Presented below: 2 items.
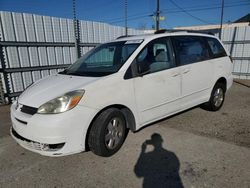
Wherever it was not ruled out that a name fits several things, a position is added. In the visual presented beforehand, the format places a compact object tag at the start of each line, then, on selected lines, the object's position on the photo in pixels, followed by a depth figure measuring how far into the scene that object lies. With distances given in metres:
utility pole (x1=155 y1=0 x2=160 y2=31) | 13.45
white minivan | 2.42
